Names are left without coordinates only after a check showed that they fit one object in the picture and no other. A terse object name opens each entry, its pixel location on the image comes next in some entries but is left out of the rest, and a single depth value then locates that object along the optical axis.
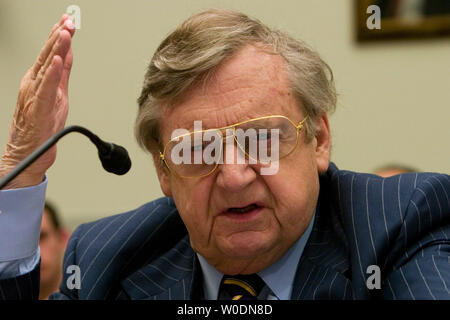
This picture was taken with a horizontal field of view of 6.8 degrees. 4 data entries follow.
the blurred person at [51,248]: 4.26
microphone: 3.23
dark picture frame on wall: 4.04
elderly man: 3.33
